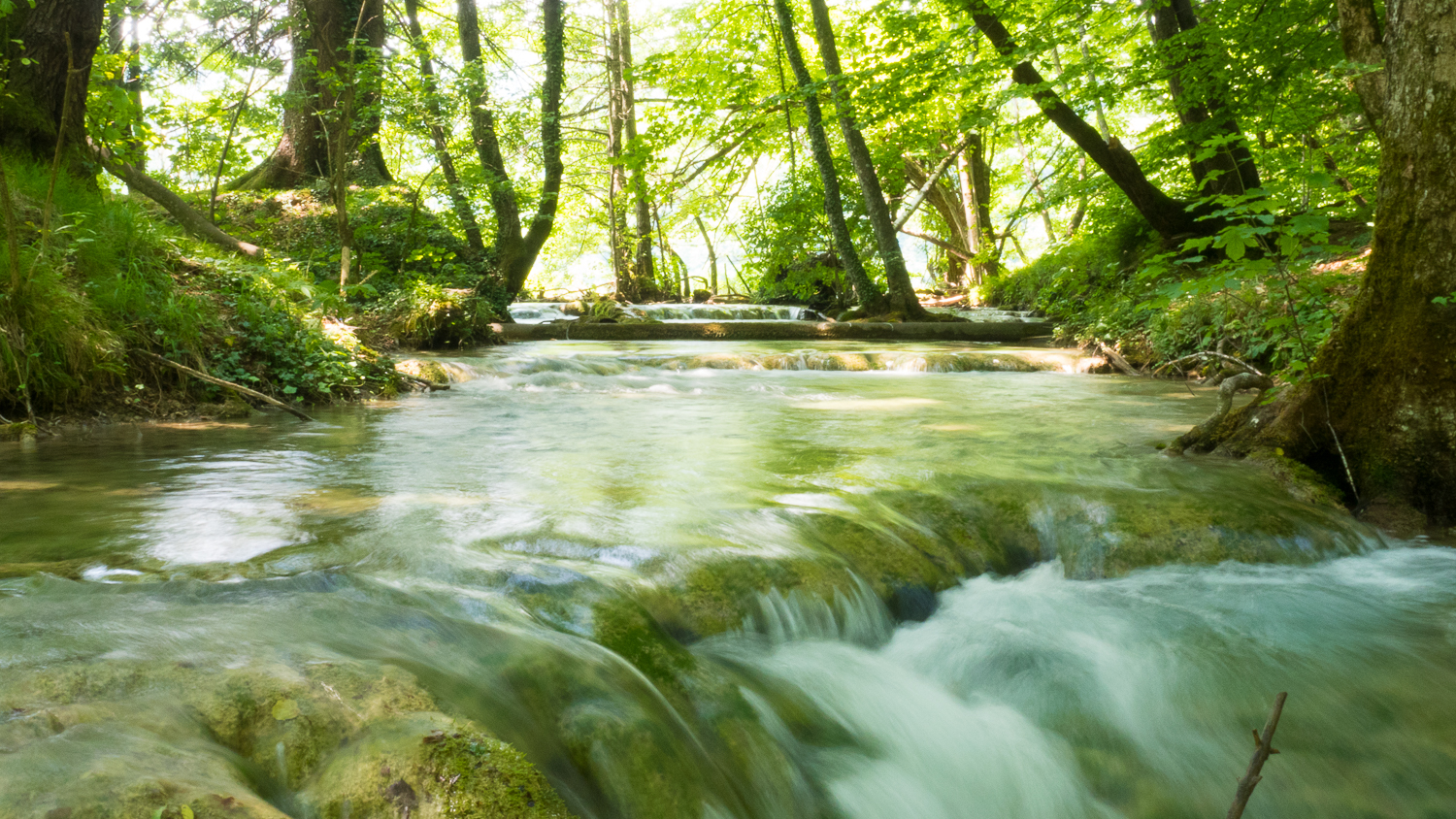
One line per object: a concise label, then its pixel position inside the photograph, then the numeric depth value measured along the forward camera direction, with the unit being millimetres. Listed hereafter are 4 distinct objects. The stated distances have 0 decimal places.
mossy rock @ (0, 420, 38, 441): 4801
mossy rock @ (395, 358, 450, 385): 8732
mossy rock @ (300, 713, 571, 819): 1467
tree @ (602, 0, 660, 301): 20469
